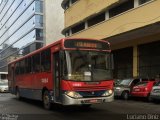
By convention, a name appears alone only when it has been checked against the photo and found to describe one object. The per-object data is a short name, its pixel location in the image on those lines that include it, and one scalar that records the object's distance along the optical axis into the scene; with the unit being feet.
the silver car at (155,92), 32.84
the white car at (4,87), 64.94
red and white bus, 23.34
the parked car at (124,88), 39.28
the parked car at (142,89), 36.25
